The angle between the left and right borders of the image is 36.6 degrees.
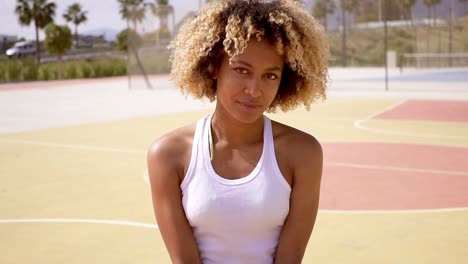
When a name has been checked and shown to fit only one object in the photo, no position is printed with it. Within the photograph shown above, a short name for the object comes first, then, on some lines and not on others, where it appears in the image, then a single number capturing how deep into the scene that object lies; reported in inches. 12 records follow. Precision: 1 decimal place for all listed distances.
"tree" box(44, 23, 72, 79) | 1457.9
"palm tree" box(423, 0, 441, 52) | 1267.2
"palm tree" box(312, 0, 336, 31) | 1161.5
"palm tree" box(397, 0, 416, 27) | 1206.6
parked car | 1957.3
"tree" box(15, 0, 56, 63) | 1870.1
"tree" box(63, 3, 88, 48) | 2679.6
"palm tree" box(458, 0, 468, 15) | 1227.2
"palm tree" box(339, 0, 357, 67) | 1126.5
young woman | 100.8
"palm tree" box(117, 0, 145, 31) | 937.7
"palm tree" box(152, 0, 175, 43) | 970.7
